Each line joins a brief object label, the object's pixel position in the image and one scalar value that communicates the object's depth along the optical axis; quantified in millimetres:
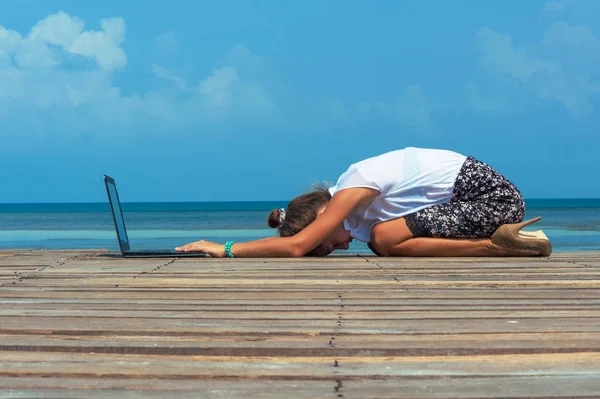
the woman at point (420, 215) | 4234
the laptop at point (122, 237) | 4613
